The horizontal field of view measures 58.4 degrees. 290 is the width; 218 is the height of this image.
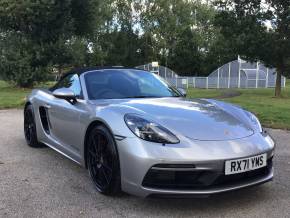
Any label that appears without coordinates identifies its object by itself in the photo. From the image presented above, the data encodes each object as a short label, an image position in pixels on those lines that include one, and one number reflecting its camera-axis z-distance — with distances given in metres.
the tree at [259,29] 14.70
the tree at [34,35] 14.51
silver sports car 2.23
